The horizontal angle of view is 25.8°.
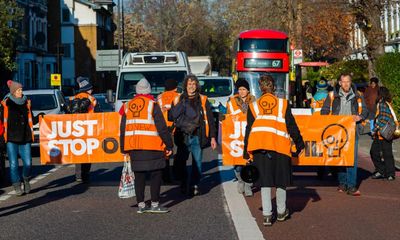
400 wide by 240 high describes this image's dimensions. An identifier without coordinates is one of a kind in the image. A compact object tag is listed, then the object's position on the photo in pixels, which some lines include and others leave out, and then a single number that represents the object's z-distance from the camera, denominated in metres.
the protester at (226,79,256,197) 13.41
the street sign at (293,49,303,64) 44.06
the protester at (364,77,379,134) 25.74
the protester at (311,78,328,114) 15.41
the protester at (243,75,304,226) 10.06
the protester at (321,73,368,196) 12.96
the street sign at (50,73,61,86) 51.53
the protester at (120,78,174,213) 10.95
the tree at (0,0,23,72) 32.47
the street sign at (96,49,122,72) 56.06
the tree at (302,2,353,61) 47.12
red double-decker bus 38.28
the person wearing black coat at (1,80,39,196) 13.75
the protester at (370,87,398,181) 15.63
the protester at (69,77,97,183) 14.84
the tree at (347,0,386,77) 33.28
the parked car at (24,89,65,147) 23.34
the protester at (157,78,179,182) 14.54
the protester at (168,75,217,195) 12.88
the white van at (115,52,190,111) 21.33
